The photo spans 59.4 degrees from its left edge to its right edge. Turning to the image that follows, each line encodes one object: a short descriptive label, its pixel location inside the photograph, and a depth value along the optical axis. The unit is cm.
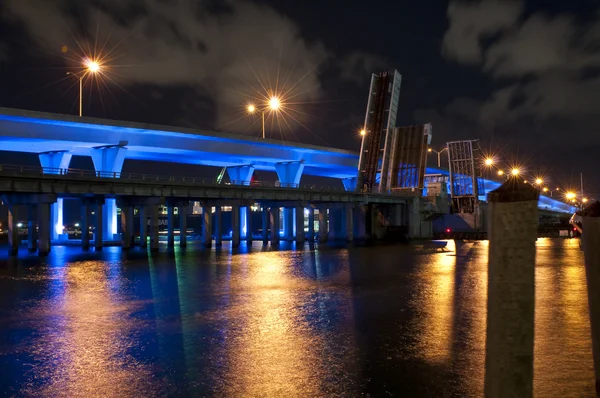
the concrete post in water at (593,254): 750
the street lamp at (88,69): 5578
